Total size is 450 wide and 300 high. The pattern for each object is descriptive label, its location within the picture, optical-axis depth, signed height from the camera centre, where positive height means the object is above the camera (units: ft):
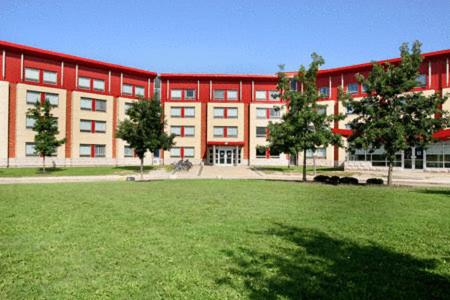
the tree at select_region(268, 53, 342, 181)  79.15 +7.39
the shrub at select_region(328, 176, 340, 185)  78.44 -6.75
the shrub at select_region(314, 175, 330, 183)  80.92 -6.72
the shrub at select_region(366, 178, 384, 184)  79.87 -6.93
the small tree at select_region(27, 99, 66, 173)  117.29 +6.43
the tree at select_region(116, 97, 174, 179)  93.91 +6.67
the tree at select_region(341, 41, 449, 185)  69.87 +9.32
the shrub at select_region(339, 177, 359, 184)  78.47 -6.79
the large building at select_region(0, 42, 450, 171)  136.98 +20.89
